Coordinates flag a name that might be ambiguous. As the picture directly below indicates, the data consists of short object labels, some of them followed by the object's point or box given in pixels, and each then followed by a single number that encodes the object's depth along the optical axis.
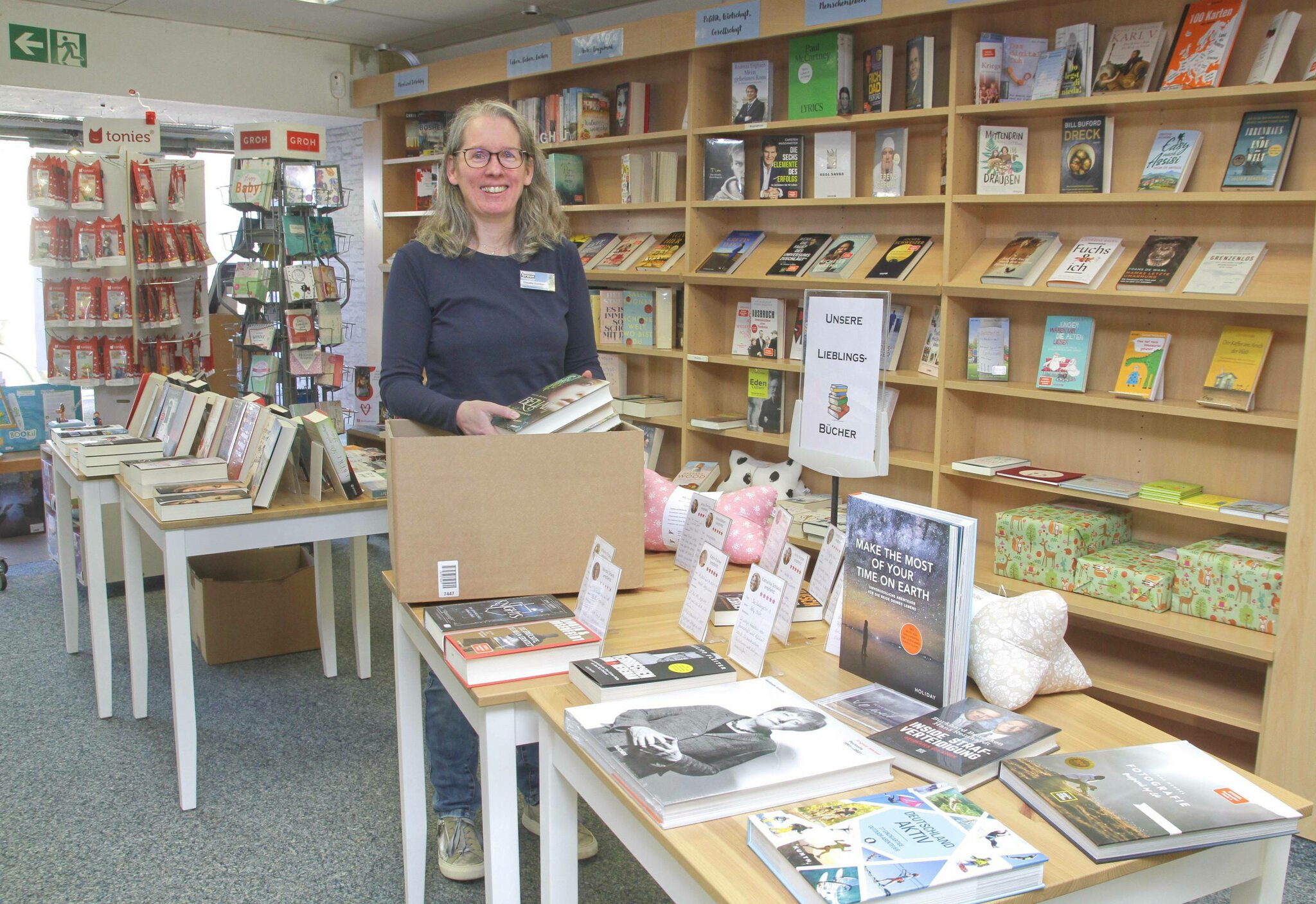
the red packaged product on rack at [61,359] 5.18
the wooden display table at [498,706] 1.55
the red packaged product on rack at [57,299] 5.12
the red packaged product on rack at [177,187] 5.36
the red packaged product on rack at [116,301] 5.12
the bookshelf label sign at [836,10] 3.66
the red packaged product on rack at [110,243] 5.07
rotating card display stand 5.07
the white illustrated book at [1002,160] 3.51
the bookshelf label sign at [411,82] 5.97
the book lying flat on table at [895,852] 0.98
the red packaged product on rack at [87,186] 5.01
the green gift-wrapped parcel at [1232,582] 2.84
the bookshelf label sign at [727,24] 4.11
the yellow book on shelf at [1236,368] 2.98
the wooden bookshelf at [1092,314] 2.89
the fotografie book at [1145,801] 1.09
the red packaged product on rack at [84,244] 5.06
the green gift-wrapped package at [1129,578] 3.03
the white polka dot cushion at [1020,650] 1.43
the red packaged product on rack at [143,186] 5.15
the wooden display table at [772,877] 1.06
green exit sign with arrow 5.62
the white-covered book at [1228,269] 2.92
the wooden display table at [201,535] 2.66
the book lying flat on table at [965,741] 1.22
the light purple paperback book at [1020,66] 3.46
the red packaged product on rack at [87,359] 5.13
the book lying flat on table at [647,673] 1.42
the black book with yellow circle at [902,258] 3.76
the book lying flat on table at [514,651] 1.53
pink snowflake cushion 2.05
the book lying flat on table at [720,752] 1.15
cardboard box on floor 3.83
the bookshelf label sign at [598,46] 4.67
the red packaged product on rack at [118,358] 5.20
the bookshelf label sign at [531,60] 5.09
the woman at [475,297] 2.14
